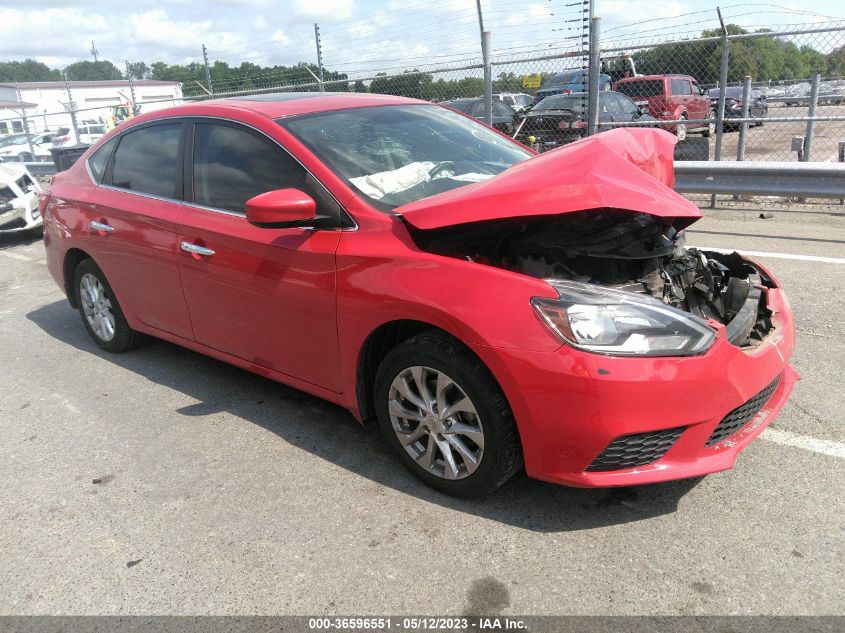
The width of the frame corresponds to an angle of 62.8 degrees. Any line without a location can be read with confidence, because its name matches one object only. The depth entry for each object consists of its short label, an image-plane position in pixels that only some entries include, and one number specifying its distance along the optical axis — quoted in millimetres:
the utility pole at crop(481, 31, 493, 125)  9067
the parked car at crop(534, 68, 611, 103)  9703
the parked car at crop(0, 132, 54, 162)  22344
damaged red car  2480
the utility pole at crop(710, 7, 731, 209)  8469
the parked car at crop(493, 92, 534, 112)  13798
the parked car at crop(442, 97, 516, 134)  11660
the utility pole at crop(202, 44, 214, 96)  13273
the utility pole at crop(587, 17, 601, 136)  8125
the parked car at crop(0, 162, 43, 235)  9289
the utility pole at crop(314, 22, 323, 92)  11672
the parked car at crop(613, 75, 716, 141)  15992
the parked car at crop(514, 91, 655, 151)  10312
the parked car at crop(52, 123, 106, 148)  24494
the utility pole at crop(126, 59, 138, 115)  14877
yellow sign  9812
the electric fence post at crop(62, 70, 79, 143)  16328
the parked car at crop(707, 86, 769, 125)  18183
